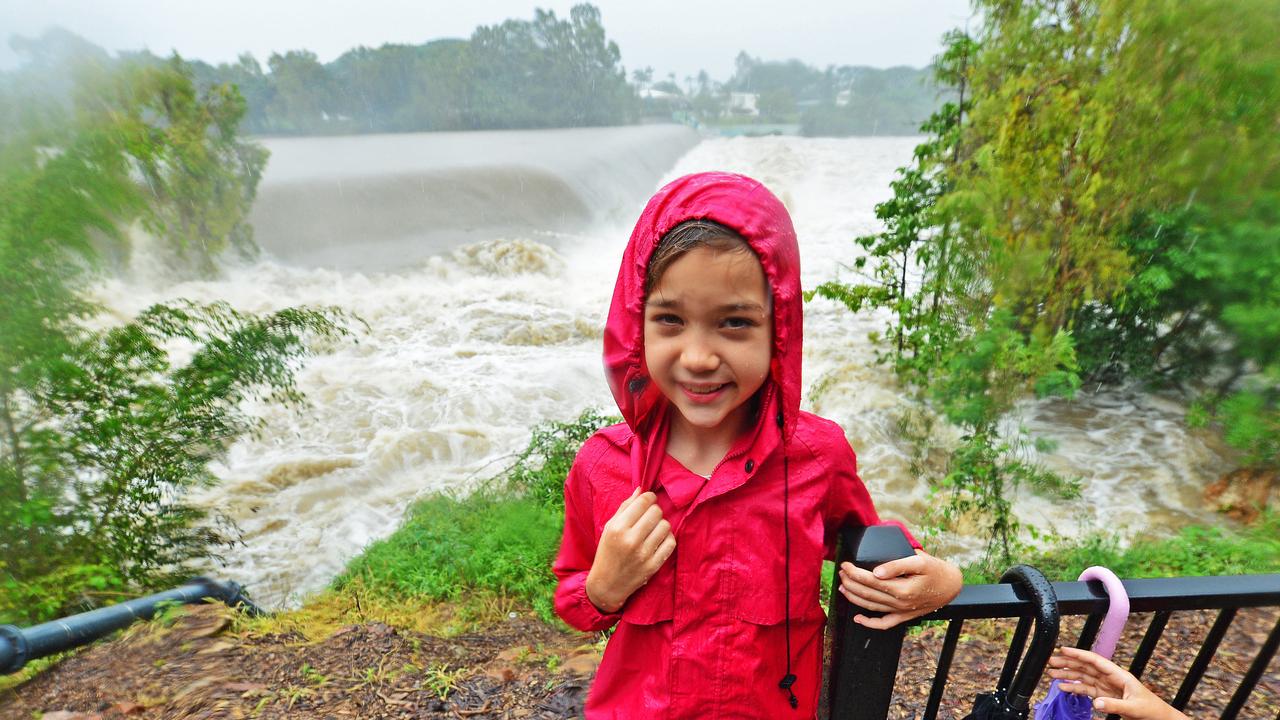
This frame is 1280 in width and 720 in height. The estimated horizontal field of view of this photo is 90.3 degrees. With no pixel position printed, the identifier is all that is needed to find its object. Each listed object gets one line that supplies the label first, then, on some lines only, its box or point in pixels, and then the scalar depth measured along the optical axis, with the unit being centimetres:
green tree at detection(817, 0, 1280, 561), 477
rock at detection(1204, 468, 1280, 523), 515
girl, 95
